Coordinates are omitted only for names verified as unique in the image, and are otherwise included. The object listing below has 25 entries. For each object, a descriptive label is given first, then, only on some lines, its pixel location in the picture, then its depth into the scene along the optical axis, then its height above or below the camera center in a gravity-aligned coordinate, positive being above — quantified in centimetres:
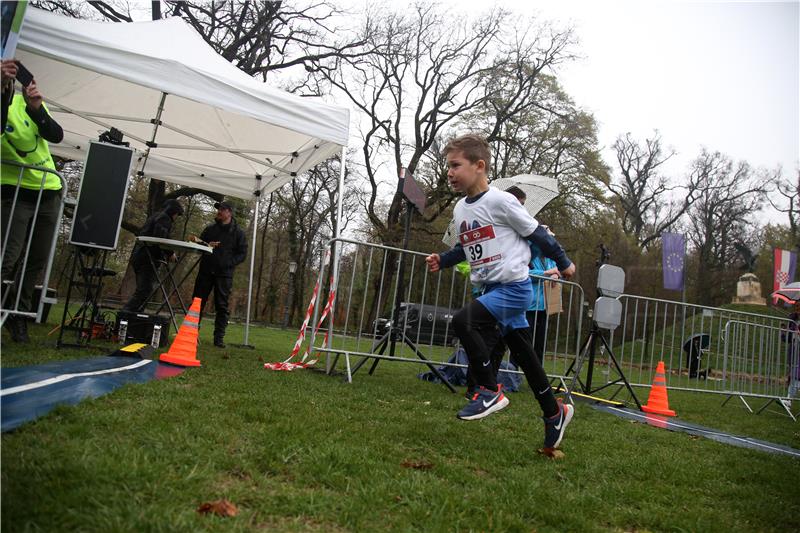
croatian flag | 2047 +386
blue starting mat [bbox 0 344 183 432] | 257 -67
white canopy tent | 497 +224
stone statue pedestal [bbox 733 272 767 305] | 2764 +380
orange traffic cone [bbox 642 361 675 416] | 634 -56
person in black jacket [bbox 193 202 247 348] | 746 +45
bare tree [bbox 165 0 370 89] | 1678 +862
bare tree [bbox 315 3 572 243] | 2302 +1055
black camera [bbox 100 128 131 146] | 496 +133
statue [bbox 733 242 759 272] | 3281 +668
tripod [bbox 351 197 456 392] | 561 -20
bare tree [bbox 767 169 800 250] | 3178 +951
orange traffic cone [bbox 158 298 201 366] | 490 -53
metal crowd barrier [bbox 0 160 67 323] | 367 -5
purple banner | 2272 +415
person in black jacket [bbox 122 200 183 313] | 696 +38
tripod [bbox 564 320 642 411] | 611 -10
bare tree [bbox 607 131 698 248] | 3588 +1051
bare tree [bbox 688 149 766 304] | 3431 +927
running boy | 316 +29
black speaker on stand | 451 +69
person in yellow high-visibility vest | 421 +70
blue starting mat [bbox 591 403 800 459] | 466 -70
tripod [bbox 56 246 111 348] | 493 -8
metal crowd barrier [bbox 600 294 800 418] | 775 +18
